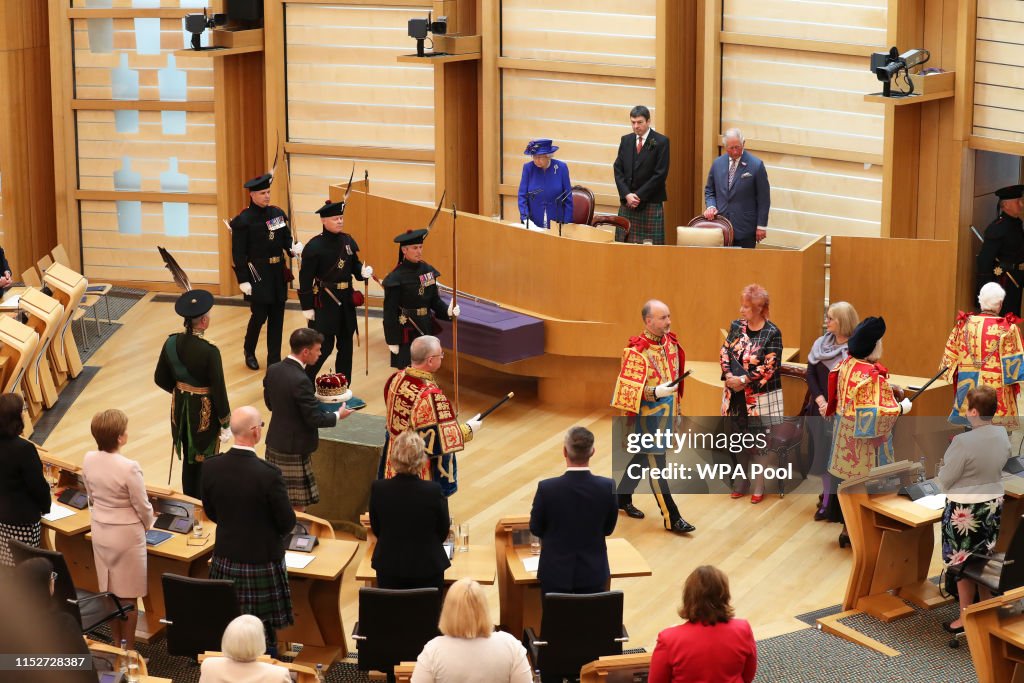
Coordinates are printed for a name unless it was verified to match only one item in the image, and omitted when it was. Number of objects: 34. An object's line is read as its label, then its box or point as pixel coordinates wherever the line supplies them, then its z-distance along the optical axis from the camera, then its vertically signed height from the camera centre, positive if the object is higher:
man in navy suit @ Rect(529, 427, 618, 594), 13.30 -2.97
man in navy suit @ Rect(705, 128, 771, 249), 22.98 -2.57
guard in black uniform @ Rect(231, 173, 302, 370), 23.69 -3.16
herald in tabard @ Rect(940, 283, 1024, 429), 17.98 -2.99
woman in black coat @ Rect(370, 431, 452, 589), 13.28 -2.97
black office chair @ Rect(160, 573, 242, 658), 13.15 -3.34
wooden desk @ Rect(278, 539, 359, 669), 14.62 -3.72
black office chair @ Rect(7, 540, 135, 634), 13.28 -3.48
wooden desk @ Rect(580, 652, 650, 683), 11.85 -3.20
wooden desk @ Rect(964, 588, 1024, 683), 13.49 -3.57
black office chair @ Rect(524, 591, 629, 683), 12.95 -3.38
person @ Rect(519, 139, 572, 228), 24.05 -2.65
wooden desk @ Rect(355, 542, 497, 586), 13.94 -3.35
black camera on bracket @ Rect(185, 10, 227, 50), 26.42 -1.47
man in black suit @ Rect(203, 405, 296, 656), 13.27 -2.96
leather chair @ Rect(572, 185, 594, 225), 23.89 -2.78
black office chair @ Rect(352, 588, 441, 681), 12.95 -3.35
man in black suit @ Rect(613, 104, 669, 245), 23.84 -2.57
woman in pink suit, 14.02 -3.08
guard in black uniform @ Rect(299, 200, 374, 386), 22.08 -3.09
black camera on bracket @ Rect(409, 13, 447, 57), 24.95 -1.44
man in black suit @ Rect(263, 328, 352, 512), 16.23 -3.06
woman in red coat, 10.53 -2.75
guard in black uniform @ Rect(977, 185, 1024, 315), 21.09 -2.72
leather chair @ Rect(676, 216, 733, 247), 21.84 -2.75
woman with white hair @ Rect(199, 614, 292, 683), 10.95 -2.96
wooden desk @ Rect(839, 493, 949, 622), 15.69 -3.71
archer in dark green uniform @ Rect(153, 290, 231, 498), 16.83 -3.00
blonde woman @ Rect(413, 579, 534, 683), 10.81 -2.87
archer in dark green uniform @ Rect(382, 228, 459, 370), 20.89 -3.07
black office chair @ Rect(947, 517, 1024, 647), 13.95 -3.43
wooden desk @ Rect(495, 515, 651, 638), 14.30 -3.44
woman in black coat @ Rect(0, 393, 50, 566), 14.40 -3.03
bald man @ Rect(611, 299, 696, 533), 17.39 -3.02
